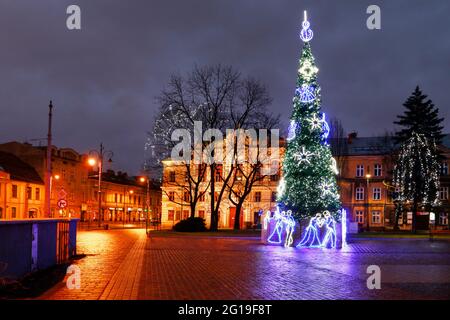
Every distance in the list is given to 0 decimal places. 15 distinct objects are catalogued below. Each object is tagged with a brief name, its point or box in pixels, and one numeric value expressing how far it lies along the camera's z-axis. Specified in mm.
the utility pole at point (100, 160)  54422
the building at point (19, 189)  69938
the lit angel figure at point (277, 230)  34750
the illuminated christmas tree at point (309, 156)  35688
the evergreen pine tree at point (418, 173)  61625
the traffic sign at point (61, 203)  28012
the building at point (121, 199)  97188
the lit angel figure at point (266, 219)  35906
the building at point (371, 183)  77812
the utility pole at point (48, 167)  26266
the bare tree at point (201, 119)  54562
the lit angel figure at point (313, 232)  33875
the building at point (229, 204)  80250
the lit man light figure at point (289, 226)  33375
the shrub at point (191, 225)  51969
